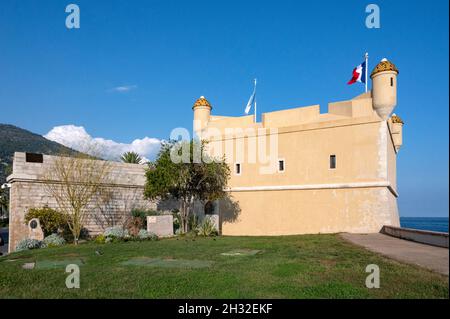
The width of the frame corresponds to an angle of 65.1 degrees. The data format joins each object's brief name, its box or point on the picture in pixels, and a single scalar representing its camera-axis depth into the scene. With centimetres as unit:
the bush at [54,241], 1592
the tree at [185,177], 1956
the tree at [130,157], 3216
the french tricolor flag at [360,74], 1961
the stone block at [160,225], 1956
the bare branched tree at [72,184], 1817
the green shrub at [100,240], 1669
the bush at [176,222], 2138
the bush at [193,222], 2125
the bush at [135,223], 2049
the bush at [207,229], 2019
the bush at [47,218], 1736
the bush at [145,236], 1776
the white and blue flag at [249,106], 2450
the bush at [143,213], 2125
